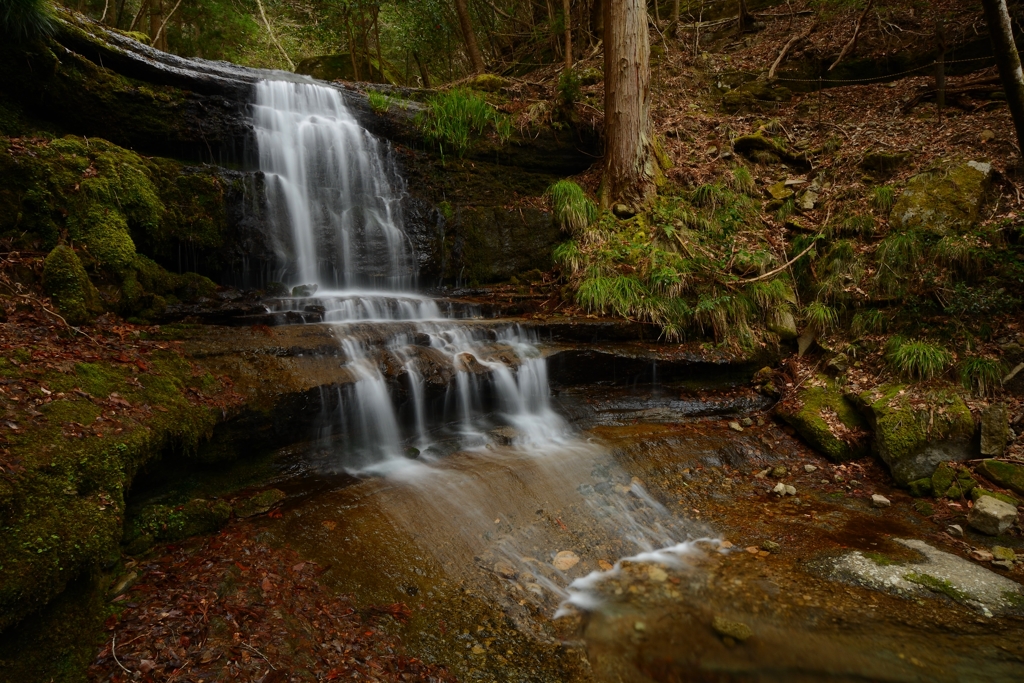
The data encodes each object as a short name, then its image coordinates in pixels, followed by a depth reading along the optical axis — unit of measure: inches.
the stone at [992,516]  159.6
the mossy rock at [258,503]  147.6
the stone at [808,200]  322.3
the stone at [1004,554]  148.4
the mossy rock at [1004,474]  174.7
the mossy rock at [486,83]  401.7
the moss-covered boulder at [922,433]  193.5
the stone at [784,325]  279.3
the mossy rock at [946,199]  253.0
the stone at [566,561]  144.0
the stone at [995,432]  187.2
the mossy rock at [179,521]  129.0
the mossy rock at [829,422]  214.8
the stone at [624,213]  337.4
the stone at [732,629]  117.8
